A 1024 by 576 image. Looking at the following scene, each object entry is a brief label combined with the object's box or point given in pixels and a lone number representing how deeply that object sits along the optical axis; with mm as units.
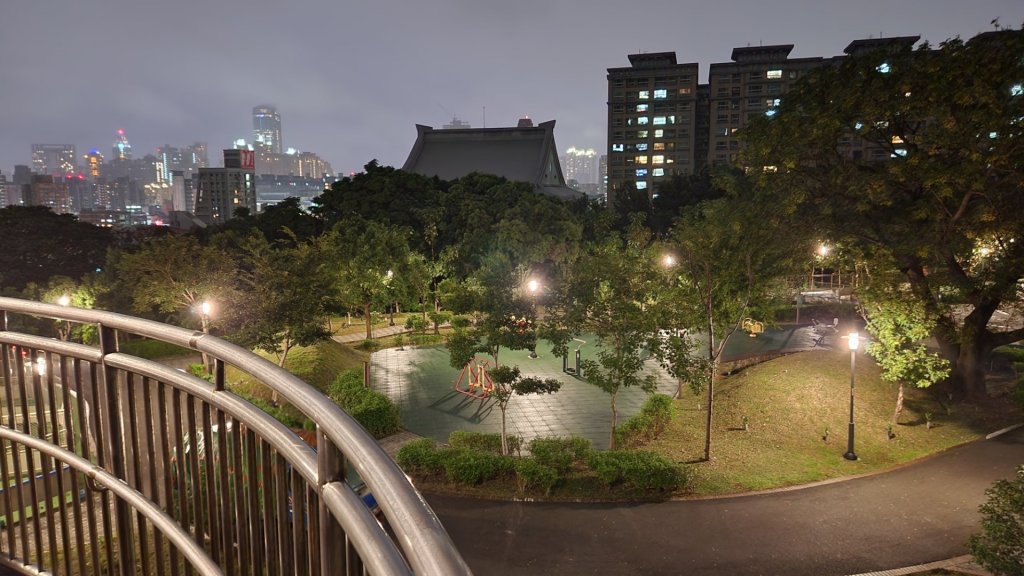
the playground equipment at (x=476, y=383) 17806
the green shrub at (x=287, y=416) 12184
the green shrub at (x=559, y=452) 11844
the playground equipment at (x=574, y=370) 20244
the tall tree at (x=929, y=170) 12820
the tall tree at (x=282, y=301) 16453
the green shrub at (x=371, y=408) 14586
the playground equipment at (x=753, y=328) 26464
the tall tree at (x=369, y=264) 25641
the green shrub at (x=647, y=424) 14055
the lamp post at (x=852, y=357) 12805
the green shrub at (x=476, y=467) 11523
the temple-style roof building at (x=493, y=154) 60438
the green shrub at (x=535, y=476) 11133
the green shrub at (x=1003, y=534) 6668
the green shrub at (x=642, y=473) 11109
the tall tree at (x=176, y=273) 18627
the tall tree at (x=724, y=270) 13148
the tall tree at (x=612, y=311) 12547
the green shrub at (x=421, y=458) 12008
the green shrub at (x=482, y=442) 13273
